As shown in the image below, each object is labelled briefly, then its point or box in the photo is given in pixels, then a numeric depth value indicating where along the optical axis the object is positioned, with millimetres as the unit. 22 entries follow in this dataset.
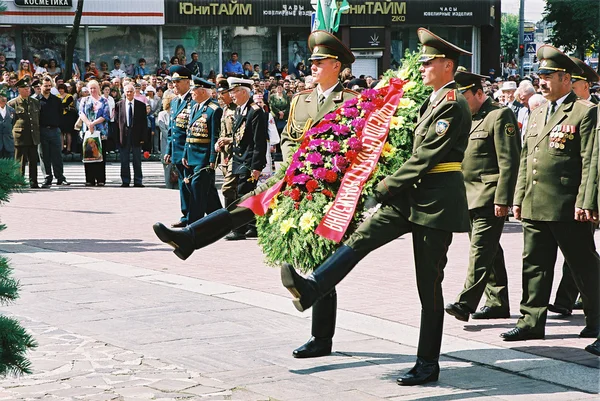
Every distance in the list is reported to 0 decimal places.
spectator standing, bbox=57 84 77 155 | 22781
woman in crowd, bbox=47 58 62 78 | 30642
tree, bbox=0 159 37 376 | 4949
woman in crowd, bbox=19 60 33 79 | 26906
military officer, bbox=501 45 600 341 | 7141
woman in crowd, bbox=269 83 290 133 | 25358
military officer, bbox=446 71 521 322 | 7652
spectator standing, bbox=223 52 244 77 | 36747
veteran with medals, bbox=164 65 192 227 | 13133
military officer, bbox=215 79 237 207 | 12891
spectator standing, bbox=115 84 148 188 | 19891
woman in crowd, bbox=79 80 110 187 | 20266
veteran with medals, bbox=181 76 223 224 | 12766
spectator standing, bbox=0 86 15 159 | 19000
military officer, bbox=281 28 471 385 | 5949
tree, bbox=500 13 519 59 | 95725
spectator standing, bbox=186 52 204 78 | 34212
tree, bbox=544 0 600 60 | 46625
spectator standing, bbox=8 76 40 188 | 19344
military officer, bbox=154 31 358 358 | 6328
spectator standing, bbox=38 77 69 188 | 19938
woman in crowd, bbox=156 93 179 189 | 18670
